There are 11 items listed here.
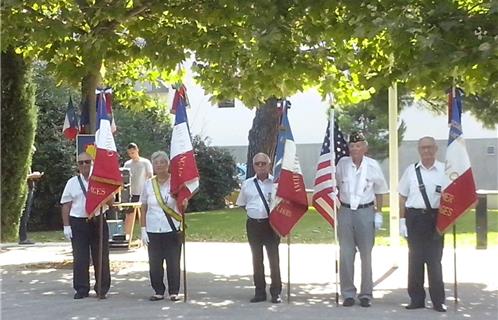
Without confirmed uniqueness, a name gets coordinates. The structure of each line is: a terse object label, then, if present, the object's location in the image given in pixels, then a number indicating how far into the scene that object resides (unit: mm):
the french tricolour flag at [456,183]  8734
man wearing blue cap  9188
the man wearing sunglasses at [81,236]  9953
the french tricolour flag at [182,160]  9719
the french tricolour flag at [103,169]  9742
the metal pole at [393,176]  12797
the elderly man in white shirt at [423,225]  8898
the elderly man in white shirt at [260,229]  9531
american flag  9312
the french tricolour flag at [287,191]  9430
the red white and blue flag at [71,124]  15398
